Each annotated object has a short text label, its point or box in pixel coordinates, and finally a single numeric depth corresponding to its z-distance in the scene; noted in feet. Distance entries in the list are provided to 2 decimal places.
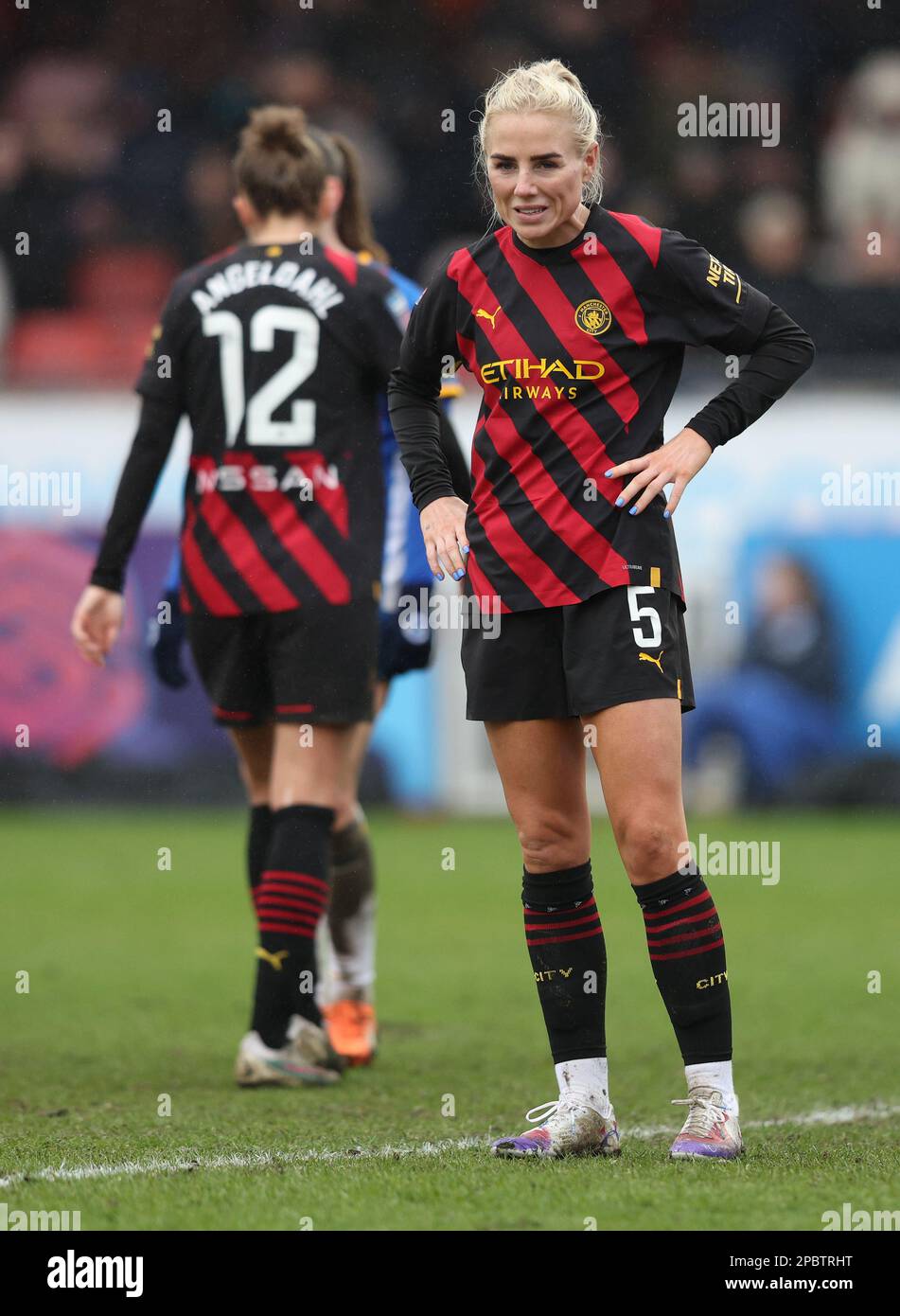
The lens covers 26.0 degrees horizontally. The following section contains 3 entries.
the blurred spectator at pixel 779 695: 34.68
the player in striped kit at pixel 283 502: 14.76
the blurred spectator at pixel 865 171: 41.57
